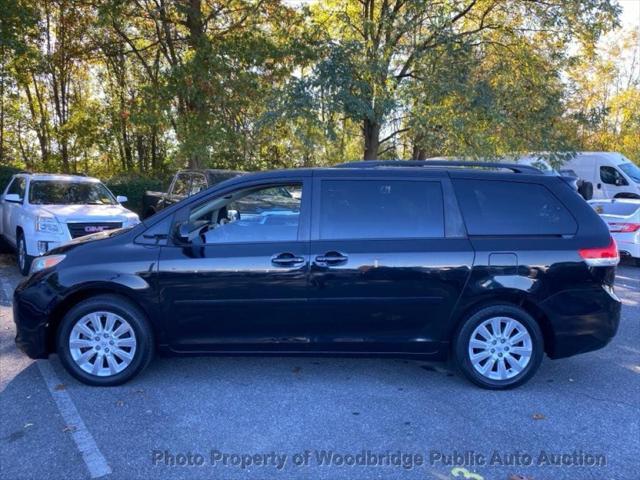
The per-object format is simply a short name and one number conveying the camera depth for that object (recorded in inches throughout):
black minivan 165.8
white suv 312.2
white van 693.9
